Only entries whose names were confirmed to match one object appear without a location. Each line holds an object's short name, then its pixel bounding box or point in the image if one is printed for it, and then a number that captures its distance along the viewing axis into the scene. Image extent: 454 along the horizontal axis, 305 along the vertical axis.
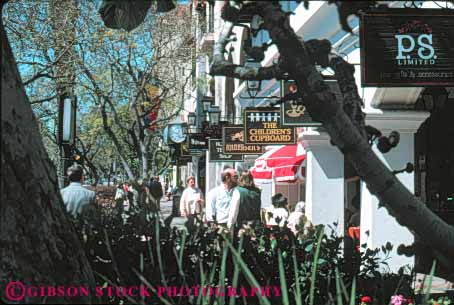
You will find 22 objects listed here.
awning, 13.62
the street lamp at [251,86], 10.80
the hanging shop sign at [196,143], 22.58
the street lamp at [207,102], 21.98
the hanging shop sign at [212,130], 20.19
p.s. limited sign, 6.16
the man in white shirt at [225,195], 9.90
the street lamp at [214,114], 19.62
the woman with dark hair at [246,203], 8.61
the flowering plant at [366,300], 3.94
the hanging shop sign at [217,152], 20.63
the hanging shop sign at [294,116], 9.93
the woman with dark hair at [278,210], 4.58
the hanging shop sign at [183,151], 26.80
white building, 8.97
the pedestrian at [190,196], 14.21
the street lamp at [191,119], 25.19
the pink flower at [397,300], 3.81
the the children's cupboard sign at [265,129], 14.20
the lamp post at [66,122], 10.30
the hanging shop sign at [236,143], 17.59
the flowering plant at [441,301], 4.72
